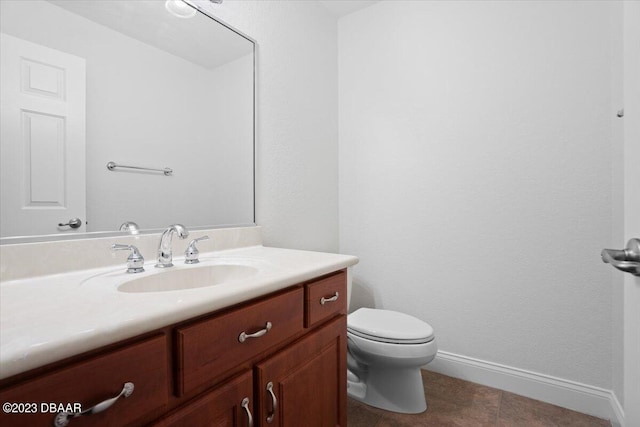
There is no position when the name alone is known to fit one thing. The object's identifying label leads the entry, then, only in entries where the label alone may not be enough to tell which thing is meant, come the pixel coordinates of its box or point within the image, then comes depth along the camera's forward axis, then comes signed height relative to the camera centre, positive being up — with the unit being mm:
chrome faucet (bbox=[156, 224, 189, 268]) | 1021 -124
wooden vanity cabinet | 462 -334
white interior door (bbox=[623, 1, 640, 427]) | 546 +35
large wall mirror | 859 +335
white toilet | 1412 -702
